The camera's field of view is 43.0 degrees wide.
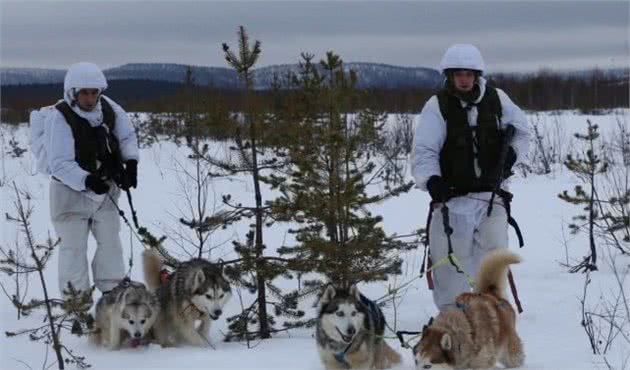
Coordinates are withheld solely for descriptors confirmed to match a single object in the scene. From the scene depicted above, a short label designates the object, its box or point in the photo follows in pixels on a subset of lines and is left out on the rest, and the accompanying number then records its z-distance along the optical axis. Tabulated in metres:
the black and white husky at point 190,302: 6.83
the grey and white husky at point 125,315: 6.67
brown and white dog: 5.05
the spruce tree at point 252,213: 7.30
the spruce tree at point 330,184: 6.93
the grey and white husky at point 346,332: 5.58
